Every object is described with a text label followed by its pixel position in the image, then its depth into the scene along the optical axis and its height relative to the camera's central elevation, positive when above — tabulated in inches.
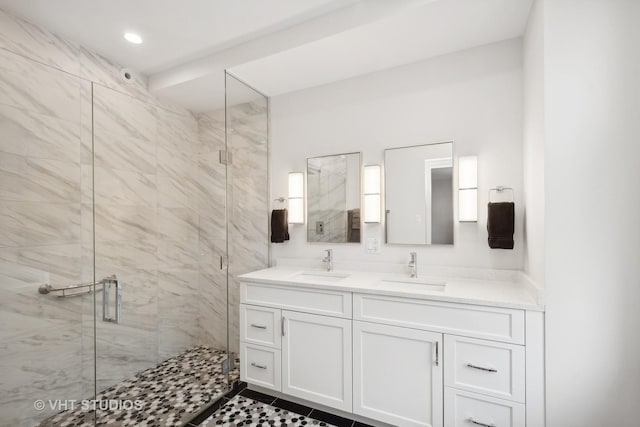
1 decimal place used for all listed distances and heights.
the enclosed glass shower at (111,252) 53.4 -8.0
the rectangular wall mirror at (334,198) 96.7 +5.7
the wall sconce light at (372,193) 93.0 +7.0
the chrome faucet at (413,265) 85.0 -14.1
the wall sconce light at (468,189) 80.4 +7.3
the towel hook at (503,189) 76.6 +6.8
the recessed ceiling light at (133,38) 79.1 +47.8
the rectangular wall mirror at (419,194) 84.5 +6.2
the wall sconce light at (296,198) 104.1 +6.2
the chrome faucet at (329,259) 97.4 -14.3
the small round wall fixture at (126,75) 77.4 +37.2
